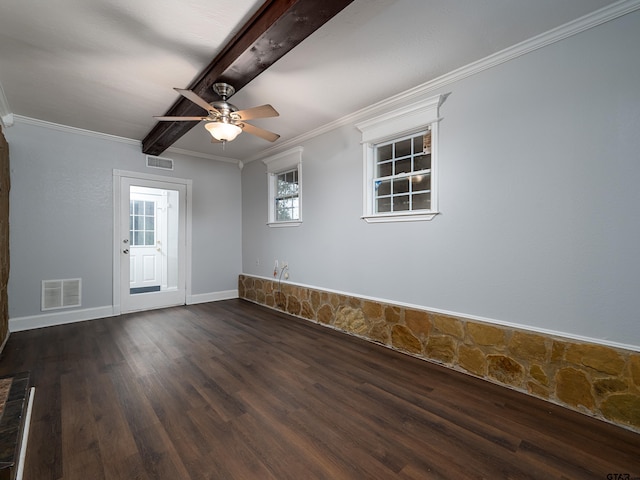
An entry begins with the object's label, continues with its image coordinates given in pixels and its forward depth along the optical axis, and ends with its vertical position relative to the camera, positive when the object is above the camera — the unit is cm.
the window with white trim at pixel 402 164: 269 +80
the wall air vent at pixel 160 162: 441 +119
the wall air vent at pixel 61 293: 362 -77
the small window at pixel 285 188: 419 +80
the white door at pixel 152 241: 421 -9
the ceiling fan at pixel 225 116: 229 +103
